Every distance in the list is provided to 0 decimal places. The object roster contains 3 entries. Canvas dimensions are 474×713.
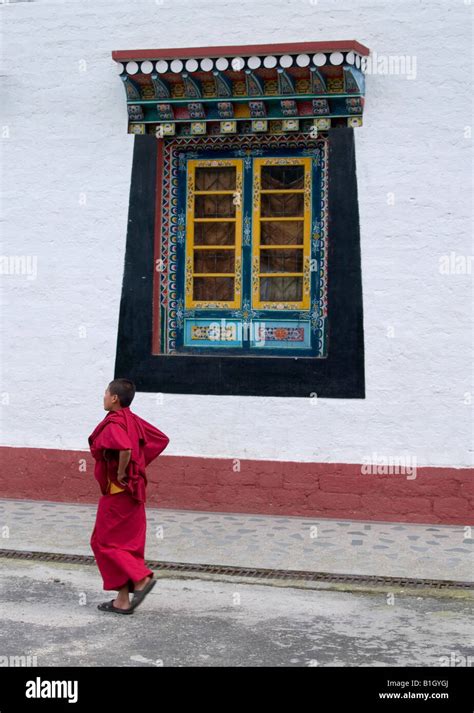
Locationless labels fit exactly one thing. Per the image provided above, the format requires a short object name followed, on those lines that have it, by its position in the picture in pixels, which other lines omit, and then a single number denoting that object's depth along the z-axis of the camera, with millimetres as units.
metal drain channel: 7203
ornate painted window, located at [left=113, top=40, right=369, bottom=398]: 9352
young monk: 6262
